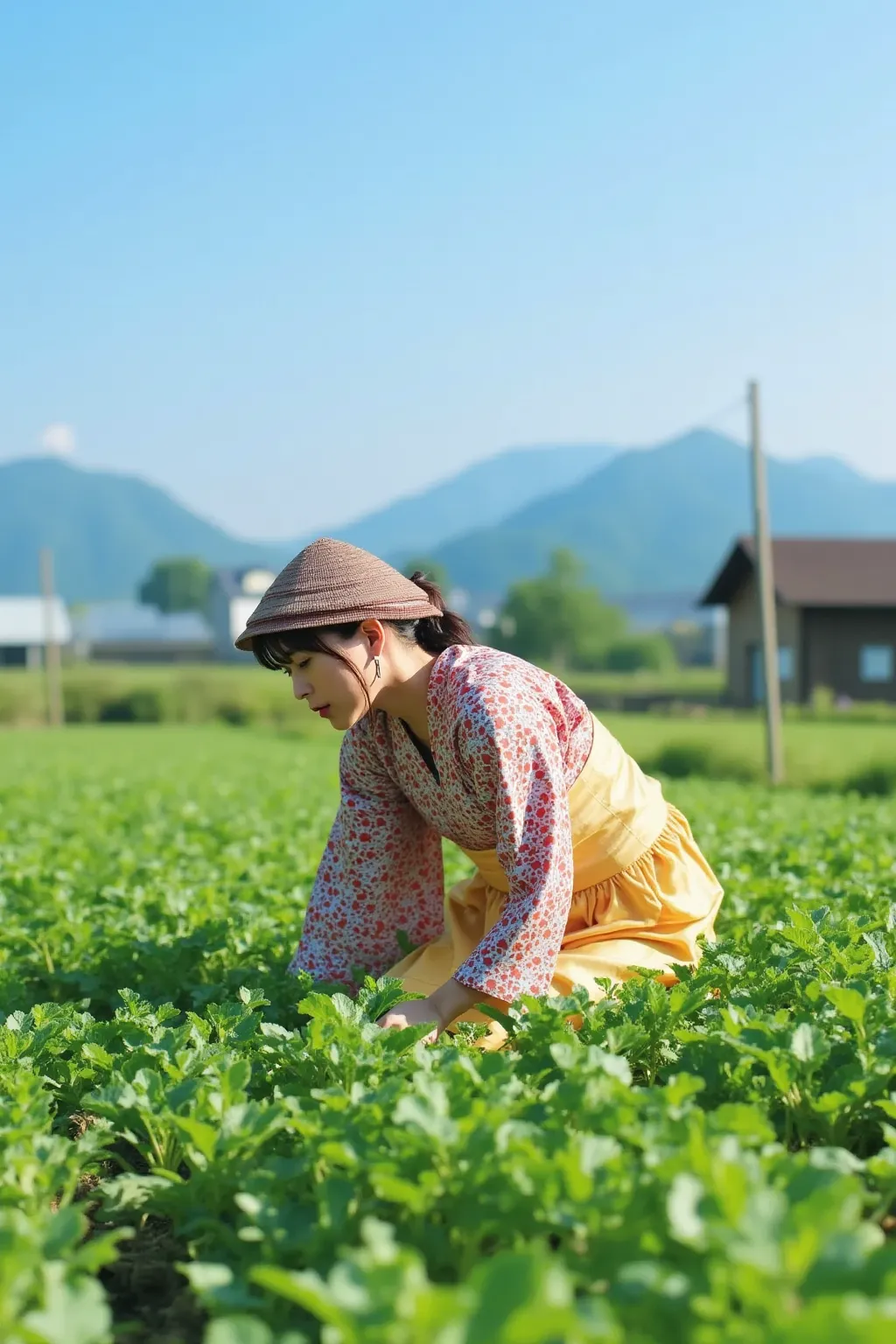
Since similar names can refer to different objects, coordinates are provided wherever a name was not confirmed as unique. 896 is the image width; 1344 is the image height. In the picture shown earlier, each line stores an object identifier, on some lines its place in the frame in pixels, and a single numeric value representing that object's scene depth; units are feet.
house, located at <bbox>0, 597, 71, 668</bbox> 254.68
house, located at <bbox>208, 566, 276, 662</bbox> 320.70
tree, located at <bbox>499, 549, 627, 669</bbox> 285.23
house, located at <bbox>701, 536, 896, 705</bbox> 97.09
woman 10.15
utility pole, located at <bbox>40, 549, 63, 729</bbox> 122.72
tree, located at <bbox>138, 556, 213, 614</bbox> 536.01
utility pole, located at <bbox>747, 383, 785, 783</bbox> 54.08
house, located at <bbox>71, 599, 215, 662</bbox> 293.64
